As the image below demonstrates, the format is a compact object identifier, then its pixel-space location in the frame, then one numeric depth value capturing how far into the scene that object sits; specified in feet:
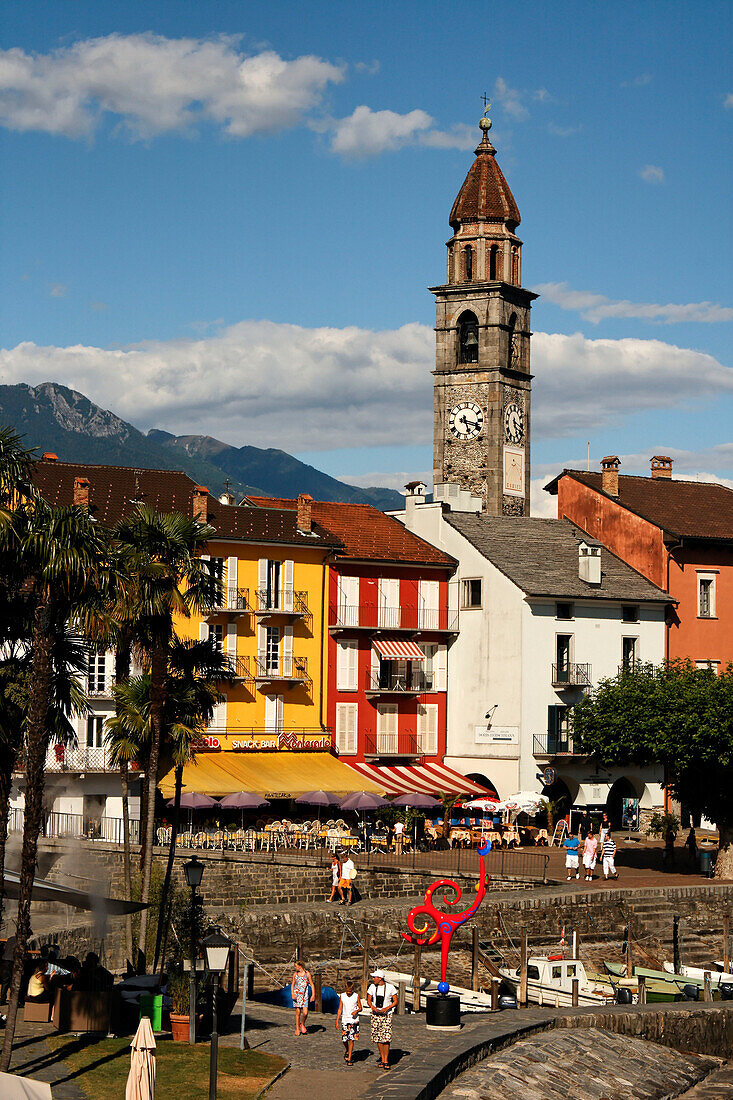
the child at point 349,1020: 93.45
